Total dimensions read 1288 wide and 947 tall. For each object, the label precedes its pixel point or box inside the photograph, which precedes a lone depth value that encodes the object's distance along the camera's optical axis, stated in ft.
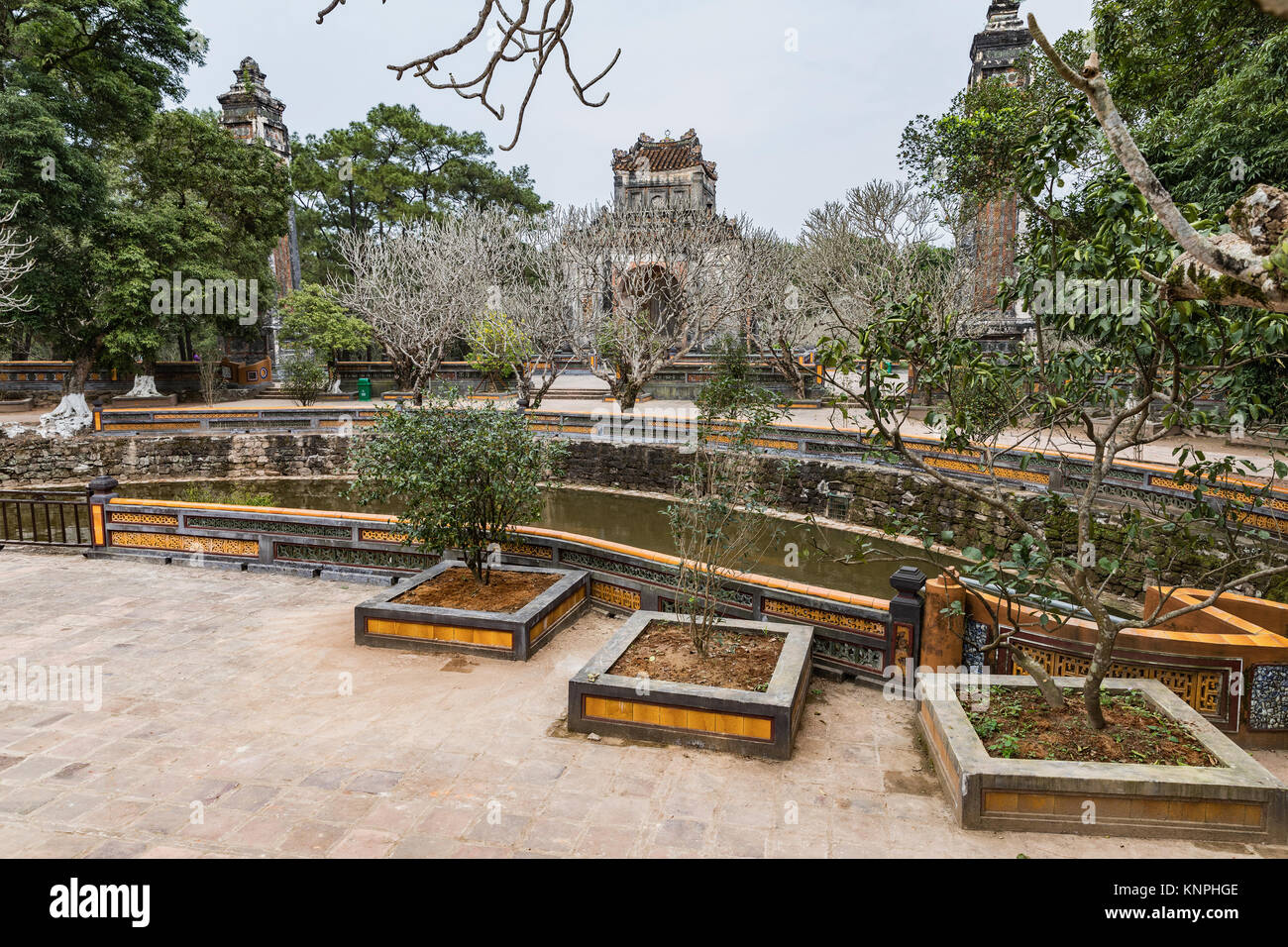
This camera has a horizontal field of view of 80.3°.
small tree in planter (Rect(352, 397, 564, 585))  24.31
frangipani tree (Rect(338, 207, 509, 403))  80.89
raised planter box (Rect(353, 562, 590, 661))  21.74
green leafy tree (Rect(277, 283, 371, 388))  87.61
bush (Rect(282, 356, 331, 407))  84.23
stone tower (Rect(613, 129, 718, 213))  123.13
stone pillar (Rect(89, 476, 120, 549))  32.09
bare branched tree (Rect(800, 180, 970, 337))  67.26
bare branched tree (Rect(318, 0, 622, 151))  11.39
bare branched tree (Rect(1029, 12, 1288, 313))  8.83
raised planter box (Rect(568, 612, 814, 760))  15.96
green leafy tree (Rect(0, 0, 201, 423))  60.18
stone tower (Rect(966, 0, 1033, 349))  77.25
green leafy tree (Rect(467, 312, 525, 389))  70.54
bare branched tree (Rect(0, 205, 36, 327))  55.77
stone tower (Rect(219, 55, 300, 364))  105.50
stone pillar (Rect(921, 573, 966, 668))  18.92
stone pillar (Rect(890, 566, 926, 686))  19.27
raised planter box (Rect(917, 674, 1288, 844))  12.75
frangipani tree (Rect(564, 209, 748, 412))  73.05
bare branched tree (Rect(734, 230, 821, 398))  82.58
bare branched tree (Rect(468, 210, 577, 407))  71.67
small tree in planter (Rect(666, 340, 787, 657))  20.40
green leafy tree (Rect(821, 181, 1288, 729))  13.57
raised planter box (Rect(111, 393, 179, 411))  83.56
